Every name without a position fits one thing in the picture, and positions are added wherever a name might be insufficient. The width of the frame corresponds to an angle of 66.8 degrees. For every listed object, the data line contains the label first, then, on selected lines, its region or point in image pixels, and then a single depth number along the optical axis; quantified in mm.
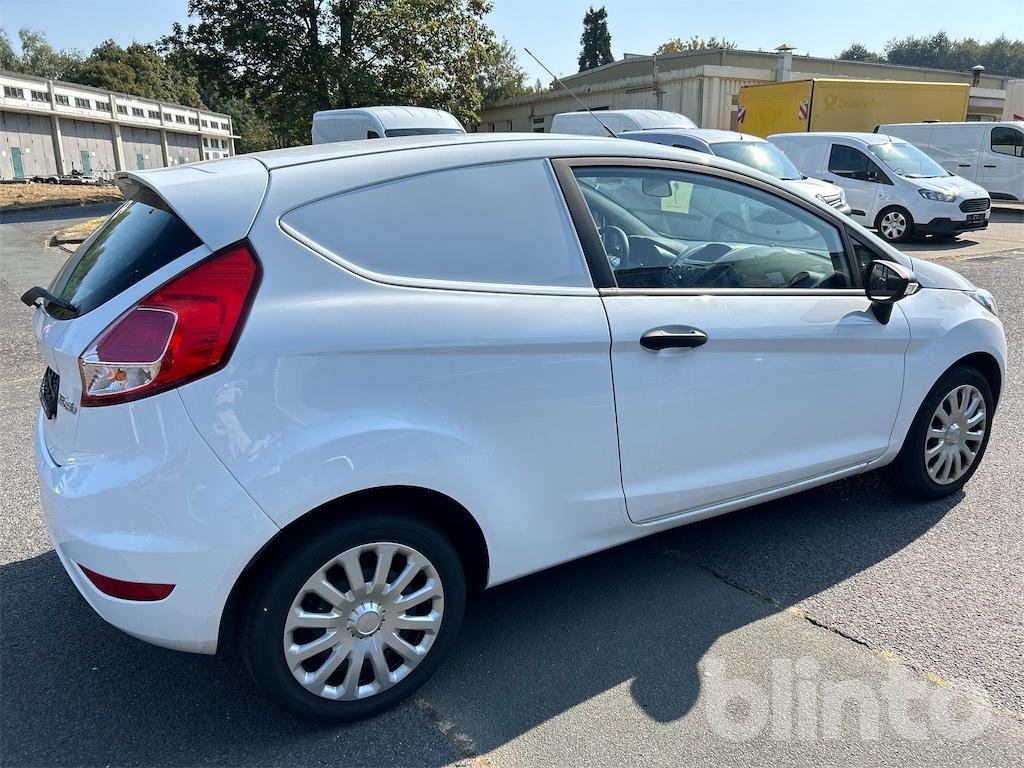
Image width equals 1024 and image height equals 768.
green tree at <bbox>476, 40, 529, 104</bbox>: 61094
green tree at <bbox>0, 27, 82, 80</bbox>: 82188
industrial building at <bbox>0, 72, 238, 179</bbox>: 42750
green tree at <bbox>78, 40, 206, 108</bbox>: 73062
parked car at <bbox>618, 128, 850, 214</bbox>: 11484
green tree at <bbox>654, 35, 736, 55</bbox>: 69519
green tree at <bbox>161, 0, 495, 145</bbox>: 27625
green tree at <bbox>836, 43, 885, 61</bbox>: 112250
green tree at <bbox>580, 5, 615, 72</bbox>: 79312
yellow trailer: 19797
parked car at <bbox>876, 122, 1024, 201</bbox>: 18359
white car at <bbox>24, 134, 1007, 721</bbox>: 2043
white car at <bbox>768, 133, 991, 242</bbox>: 13562
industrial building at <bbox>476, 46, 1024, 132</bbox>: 24859
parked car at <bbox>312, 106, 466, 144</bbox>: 15180
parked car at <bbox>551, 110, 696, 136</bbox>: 14227
